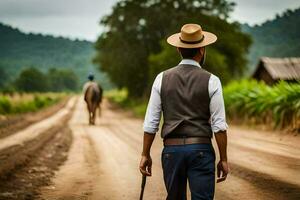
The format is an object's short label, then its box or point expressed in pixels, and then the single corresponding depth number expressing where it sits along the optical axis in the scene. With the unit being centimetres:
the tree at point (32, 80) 16588
